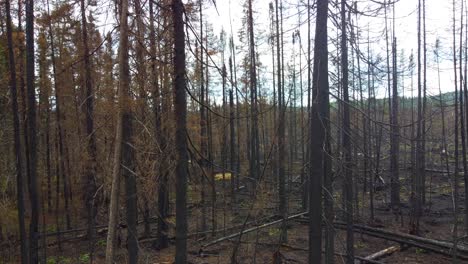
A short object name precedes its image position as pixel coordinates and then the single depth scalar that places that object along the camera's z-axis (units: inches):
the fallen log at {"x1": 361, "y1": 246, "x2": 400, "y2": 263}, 429.4
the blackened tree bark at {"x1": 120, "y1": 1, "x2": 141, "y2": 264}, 180.8
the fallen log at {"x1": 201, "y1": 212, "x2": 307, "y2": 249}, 477.3
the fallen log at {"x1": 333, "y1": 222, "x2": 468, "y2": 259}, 434.3
